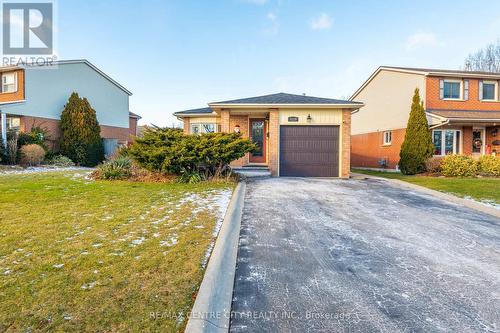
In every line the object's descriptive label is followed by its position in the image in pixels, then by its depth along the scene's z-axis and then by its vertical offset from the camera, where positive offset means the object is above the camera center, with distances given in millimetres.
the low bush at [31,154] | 14266 +373
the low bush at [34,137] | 15134 +1375
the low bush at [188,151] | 9109 +363
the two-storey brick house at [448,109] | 15648 +3352
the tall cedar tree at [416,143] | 13992 +1086
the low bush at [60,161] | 15812 +10
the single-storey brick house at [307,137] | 12195 +1176
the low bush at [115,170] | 9836 -309
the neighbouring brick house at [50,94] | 17312 +4757
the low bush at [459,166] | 12781 -100
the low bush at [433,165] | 13711 -60
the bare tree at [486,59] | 34094 +13494
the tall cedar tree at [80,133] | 17625 +1858
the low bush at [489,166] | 13062 -87
